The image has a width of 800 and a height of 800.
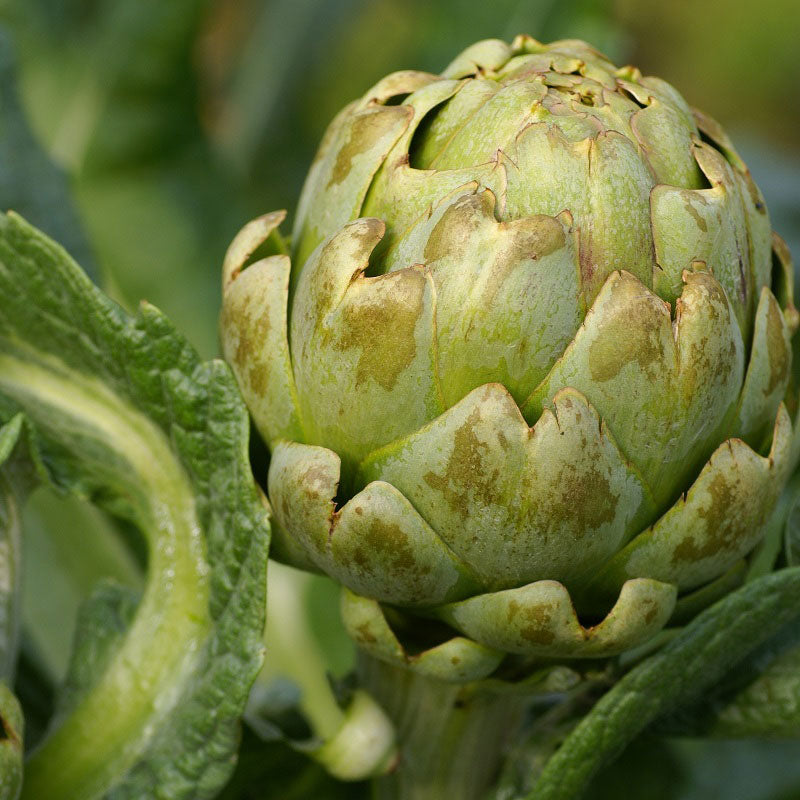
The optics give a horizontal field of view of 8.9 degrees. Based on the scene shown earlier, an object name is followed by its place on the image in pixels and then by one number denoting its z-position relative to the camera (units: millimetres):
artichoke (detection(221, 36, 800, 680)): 818
